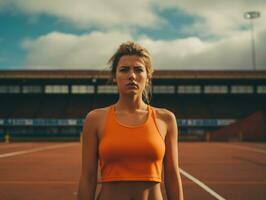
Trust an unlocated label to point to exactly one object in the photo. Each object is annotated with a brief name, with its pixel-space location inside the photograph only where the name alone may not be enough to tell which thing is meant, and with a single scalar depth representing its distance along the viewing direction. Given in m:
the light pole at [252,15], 58.24
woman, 2.04
